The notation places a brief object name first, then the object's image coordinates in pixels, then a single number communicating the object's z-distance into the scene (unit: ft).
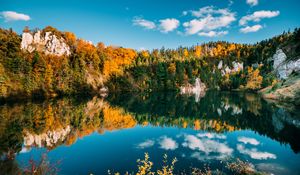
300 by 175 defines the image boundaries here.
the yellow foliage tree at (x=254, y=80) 476.54
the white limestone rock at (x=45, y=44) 342.03
